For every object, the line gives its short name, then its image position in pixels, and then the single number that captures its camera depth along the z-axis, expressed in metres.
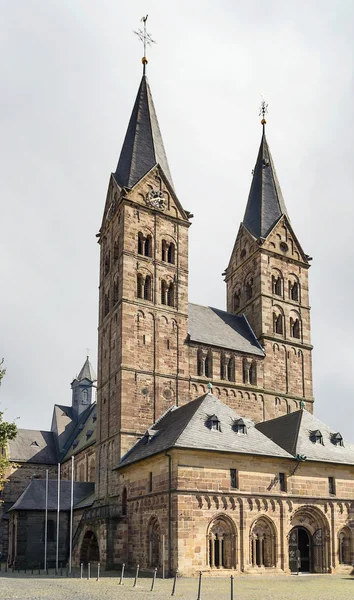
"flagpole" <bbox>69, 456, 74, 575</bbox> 41.05
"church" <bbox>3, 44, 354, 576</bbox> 34.41
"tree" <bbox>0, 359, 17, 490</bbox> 34.22
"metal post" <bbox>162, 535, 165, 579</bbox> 31.77
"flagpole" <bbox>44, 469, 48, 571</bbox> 45.57
